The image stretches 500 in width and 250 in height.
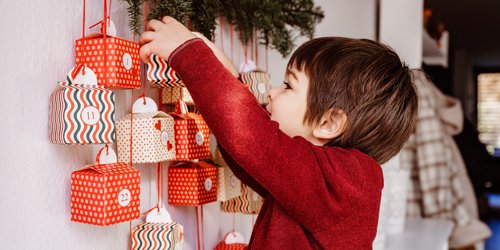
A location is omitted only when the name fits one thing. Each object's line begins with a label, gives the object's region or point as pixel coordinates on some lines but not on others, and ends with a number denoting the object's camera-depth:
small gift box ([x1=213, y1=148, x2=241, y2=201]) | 0.83
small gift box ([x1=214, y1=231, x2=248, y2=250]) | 0.91
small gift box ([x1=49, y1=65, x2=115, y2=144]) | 0.53
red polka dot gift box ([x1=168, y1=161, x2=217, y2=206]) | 0.74
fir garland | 0.63
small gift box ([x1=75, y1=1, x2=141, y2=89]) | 0.57
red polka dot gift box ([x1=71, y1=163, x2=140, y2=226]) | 0.55
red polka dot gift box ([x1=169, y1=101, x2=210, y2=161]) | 0.70
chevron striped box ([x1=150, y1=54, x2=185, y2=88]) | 0.66
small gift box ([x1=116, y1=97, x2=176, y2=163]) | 0.64
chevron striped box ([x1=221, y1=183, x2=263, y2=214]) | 0.92
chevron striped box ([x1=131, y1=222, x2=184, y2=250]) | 0.66
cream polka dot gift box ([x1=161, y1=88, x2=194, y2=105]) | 0.74
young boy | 0.57
